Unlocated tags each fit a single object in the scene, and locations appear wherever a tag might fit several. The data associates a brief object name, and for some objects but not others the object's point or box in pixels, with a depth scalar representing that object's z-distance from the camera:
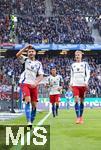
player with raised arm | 13.95
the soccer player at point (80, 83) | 16.27
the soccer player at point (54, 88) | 23.00
